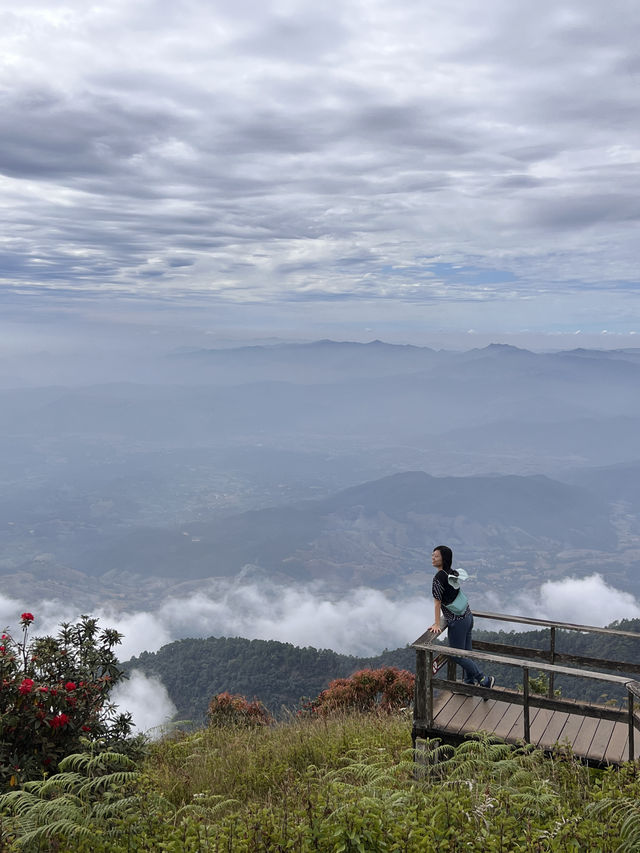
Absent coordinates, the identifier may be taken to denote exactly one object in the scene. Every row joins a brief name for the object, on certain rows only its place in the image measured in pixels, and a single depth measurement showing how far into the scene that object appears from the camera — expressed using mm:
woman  8297
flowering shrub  6473
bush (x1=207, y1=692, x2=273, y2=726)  12773
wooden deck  6922
